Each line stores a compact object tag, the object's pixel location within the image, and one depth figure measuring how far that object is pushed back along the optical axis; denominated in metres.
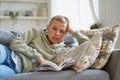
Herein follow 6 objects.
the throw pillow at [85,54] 1.43
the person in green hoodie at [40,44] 1.58
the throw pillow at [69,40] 1.88
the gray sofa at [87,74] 1.32
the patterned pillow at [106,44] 1.51
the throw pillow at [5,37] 1.67
